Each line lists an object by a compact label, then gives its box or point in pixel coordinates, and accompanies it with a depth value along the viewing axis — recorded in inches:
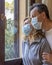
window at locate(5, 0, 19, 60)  90.6
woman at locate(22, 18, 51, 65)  72.6
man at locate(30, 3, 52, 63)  71.6
